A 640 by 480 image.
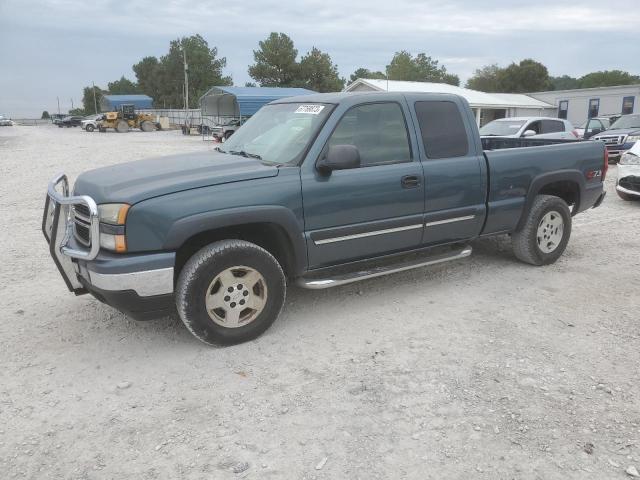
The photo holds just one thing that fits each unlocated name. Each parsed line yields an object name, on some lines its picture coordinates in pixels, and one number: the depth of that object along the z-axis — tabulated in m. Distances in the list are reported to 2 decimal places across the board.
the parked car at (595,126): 19.02
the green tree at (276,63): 64.25
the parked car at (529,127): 13.75
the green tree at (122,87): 109.75
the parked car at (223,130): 30.92
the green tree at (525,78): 76.12
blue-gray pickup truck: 3.55
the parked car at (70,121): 64.31
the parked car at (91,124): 48.43
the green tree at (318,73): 64.31
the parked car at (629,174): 9.29
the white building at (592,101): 37.12
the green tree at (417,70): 74.50
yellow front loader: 46.09
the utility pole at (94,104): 98.19
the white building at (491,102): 34.75
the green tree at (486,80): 80.81
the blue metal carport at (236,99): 34.66
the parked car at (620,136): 15.52
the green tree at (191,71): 80.88
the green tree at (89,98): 106.79
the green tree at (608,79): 78.38
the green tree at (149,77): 89.94
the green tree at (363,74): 78.95
